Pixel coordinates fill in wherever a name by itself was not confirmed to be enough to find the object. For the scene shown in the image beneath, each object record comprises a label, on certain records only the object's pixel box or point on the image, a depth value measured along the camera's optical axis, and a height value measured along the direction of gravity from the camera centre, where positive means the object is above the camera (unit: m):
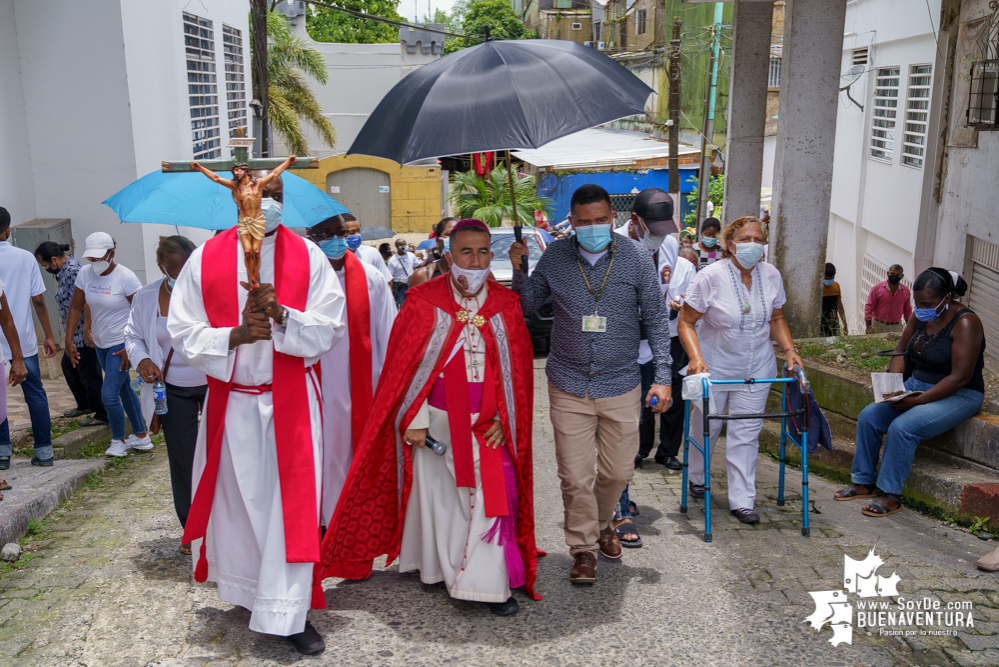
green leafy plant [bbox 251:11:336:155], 23.31 +1.07
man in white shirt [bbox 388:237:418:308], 12.20 -2.04
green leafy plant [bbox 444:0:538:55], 48.34 +5.36
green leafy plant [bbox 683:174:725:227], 24.40 -2.00
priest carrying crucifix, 4.03 -1.30
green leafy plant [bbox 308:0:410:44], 46.94 +4.79
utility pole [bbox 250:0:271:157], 14.68 +1.04
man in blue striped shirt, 4.75 -1.19
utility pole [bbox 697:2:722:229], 20.80 +0.16
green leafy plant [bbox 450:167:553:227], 22.42 -2.01
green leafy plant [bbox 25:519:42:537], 5.65 -2.50
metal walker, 5.31 -1.82
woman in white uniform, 5.59 -1.27
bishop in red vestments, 4.43 -1.57
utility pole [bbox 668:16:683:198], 18.73 +0.21
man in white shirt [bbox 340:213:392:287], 6.55 -0.95
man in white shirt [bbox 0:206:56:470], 6.63 -1.52
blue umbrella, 4.98 -0.46
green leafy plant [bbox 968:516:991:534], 5.53 -2.41
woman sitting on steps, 5.64 -1.61
